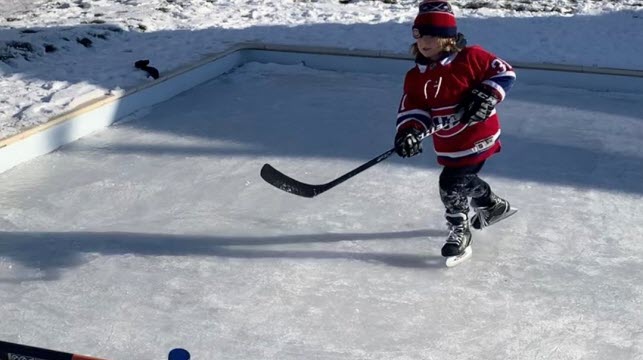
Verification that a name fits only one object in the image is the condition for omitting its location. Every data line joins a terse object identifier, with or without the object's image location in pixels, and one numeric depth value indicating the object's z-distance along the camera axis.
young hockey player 3.21
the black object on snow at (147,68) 5.46
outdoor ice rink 2.91
